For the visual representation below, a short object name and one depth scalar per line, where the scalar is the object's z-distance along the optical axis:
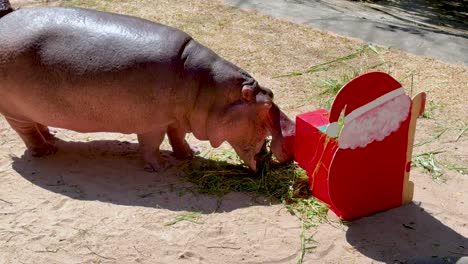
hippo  4.35
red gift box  3.92
